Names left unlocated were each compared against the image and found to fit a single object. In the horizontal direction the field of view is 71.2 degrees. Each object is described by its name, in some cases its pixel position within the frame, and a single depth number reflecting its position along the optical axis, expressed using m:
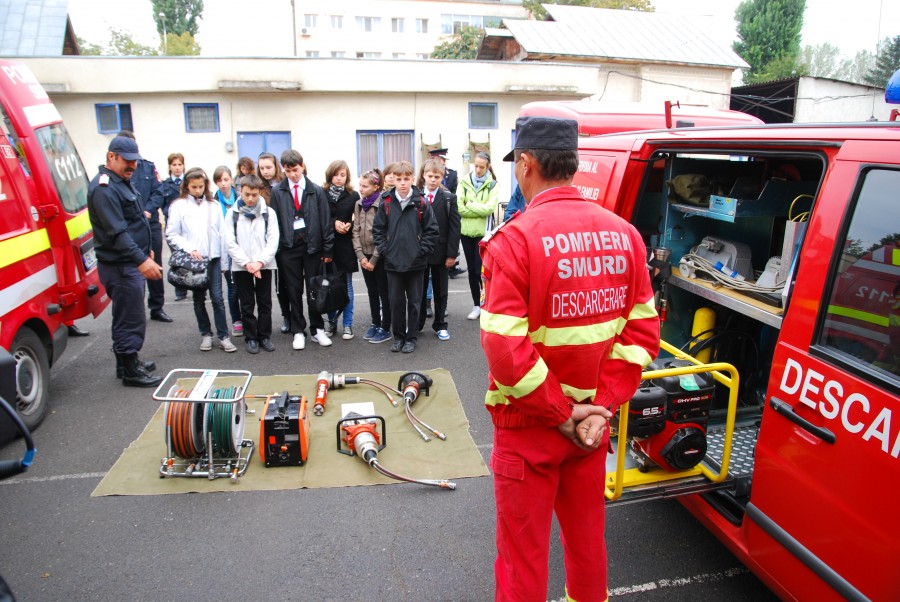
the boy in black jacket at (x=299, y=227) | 6.49
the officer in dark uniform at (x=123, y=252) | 5.24
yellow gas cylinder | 4.10
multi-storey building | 53.53
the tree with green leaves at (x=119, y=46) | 51.28
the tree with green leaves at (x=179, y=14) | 62.38
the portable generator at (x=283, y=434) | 4.26
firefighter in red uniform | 2.15
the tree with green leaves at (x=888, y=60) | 30.86
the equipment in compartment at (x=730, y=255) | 3.95
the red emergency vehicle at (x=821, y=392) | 2.13
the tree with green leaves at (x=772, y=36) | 42.97
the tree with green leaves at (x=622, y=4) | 37.53
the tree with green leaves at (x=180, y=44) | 53.53
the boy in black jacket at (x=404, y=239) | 6.34
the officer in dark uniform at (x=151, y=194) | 8.35
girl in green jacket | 7.63
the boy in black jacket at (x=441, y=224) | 6.72
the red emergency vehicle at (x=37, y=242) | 4.70
